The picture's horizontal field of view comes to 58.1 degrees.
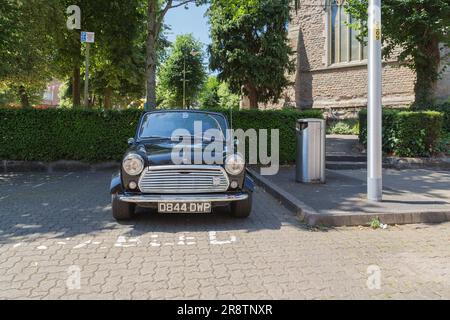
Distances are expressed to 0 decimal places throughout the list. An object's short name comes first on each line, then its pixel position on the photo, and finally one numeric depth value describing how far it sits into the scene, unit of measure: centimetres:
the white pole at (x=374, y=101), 661
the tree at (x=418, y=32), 1278
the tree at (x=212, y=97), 3851
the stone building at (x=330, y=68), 2283
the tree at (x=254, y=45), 2042
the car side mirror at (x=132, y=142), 651
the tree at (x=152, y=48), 1298
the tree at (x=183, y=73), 3728
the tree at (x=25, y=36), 1186
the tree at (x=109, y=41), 1558
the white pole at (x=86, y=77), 1326
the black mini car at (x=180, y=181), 533
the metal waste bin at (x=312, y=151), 869
